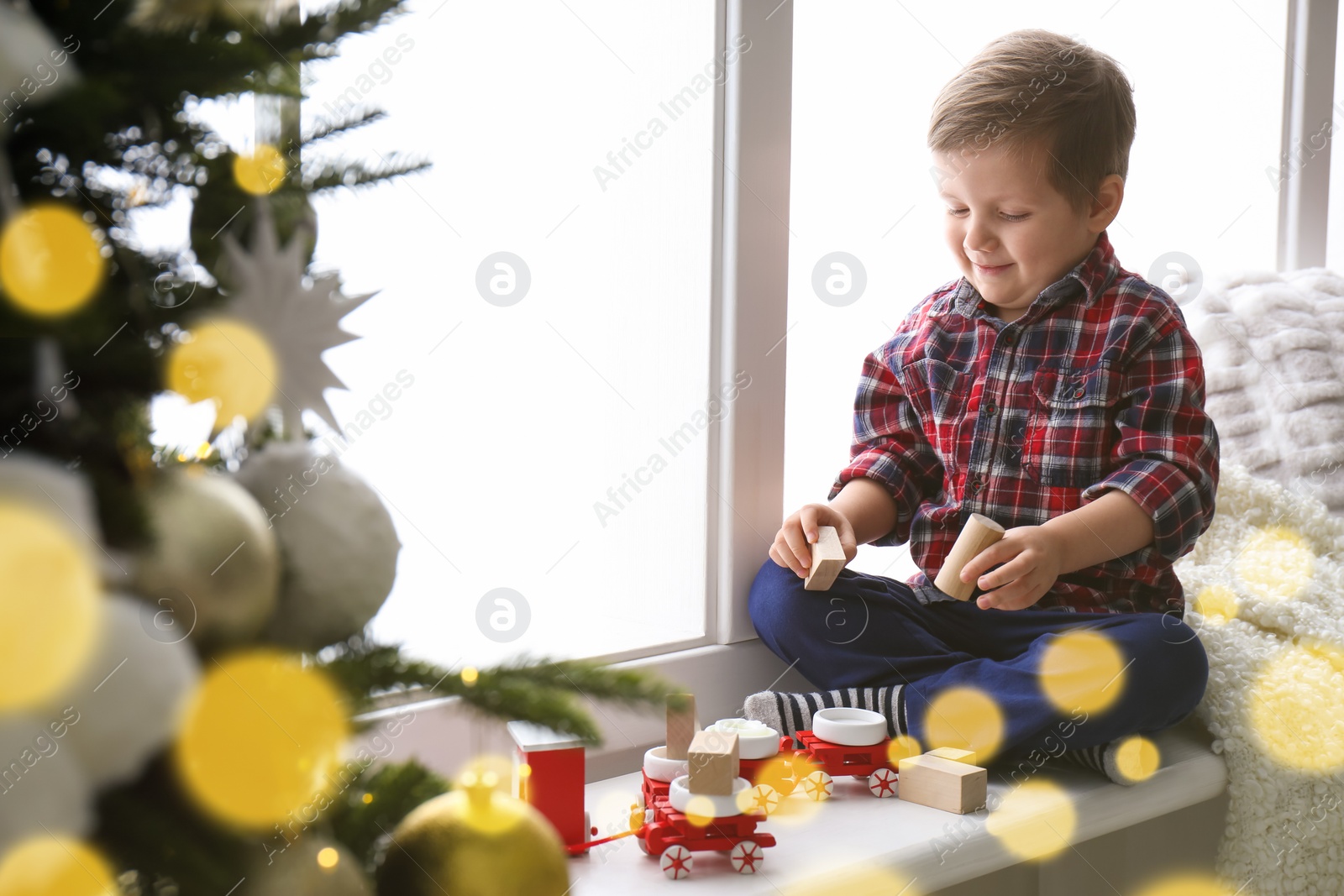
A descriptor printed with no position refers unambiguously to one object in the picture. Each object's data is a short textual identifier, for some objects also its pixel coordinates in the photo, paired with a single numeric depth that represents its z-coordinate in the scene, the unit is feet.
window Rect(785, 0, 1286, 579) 3.98
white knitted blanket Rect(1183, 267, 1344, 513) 4.70
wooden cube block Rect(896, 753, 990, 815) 2.89
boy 3.17
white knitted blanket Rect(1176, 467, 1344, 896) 3.29
